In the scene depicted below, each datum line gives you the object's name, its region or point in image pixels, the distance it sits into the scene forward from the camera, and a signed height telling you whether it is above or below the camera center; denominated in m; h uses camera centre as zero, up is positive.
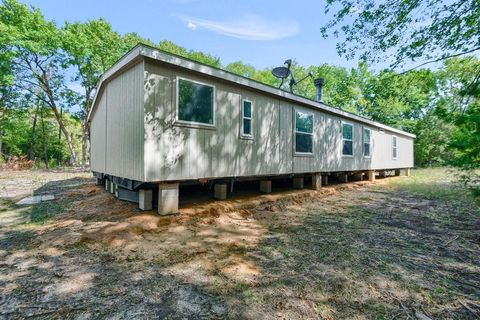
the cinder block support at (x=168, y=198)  4.74 -0.72
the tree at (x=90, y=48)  17.45 +8.45
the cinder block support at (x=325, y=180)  9.78 -0.74
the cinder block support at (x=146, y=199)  5.07 -0.78
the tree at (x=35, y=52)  15.80 +7.59
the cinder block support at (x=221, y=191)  6.18 -0.74
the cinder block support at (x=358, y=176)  12.55 -0.78
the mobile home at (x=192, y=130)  4.58 +0.78
